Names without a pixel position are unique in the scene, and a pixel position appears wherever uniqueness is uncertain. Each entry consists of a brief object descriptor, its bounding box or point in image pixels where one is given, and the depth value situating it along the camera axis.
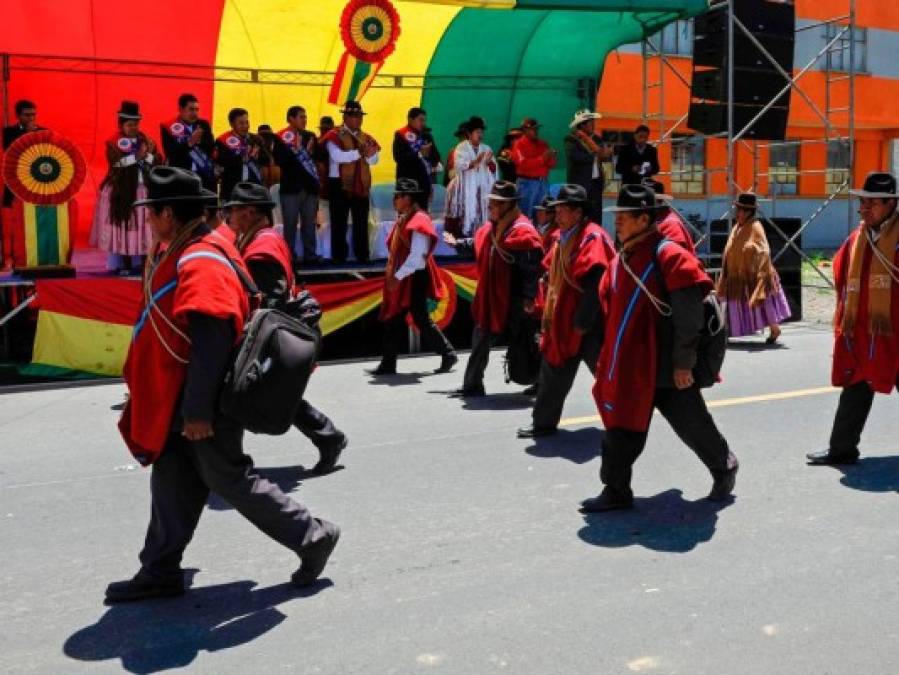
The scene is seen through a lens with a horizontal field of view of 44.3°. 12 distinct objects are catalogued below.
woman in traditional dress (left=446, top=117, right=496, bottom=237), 13.94
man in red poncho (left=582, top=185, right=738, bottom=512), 5.27
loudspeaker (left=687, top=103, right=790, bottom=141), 14.38
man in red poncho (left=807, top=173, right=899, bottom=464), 6.31
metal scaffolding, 13.79
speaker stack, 14.27
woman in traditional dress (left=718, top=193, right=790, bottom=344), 11.56
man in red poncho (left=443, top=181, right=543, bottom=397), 8.59
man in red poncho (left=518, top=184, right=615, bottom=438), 6.87
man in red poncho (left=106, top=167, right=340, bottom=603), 4.10
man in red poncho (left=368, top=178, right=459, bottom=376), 9.82
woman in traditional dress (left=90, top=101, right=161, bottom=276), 11.21
